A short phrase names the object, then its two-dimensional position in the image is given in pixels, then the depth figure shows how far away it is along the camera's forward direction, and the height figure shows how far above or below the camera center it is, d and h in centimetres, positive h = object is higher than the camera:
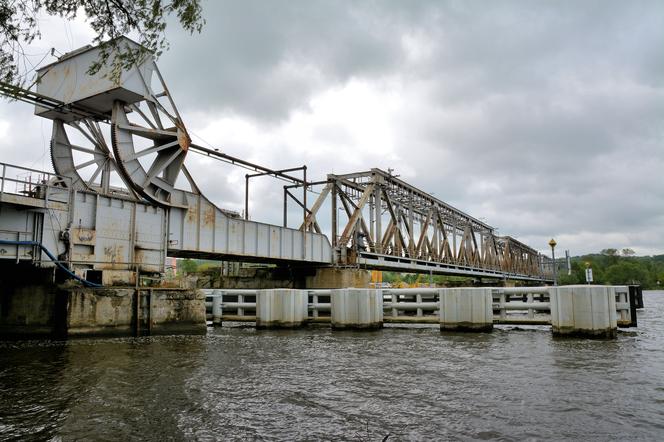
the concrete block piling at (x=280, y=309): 2175 -151
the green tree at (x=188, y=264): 12618 +373
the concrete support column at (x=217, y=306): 2399 -153
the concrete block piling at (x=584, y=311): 1630 -128
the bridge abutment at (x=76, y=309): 1653 -118
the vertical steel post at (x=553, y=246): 3241 +202
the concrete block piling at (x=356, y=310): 2064 -150
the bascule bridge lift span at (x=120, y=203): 1750 +322
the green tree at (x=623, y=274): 14100 +16
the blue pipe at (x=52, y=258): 1600 +70
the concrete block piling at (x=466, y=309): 1891 -139
